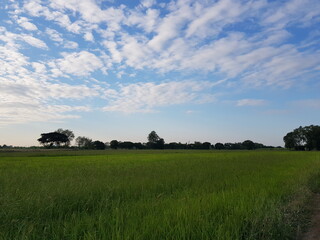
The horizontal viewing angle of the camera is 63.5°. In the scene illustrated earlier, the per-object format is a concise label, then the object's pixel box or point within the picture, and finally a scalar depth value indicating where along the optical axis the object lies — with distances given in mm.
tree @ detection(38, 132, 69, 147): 127875
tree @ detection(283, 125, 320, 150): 106375
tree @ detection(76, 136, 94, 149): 154600
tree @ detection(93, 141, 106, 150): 119312
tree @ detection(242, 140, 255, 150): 137875
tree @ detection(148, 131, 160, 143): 143000
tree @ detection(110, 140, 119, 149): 122338
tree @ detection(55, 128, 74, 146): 144625
